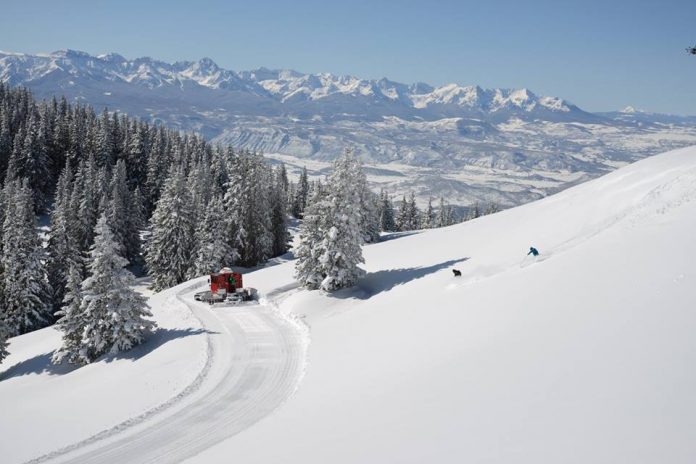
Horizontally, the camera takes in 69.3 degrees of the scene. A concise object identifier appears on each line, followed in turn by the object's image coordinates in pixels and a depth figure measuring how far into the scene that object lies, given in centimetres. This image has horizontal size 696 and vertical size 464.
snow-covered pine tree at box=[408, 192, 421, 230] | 12294
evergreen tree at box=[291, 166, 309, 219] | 11944
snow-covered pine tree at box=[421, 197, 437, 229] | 12741
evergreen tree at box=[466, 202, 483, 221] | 13549
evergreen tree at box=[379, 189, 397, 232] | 11700
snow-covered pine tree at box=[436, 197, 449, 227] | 13112
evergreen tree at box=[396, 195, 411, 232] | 12288
